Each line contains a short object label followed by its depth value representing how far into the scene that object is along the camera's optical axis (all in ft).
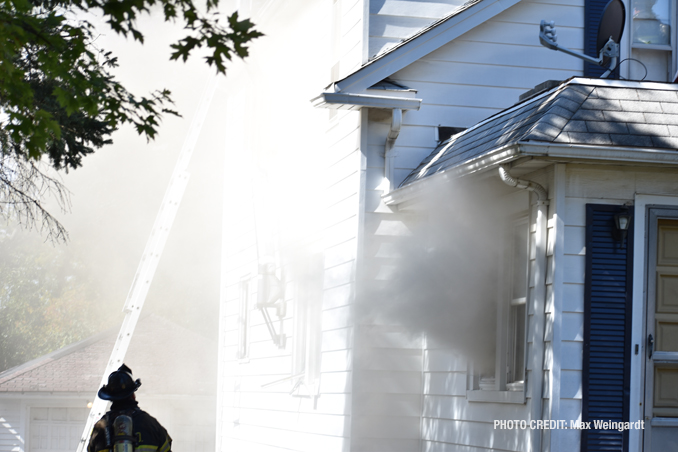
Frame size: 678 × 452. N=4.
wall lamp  42.24
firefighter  40.19
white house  41.93
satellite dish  53.01
